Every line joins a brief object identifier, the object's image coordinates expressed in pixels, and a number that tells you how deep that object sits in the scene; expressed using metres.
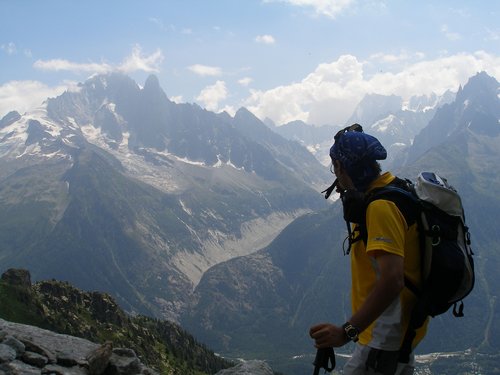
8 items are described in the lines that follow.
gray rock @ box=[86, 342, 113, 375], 15.20
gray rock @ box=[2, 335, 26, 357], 14.12
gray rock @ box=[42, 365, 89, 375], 13.92
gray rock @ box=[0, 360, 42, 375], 12.91
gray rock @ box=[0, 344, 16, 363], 13.41
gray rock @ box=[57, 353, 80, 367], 14.91
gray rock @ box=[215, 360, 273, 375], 17.33
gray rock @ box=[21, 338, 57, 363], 14.68
